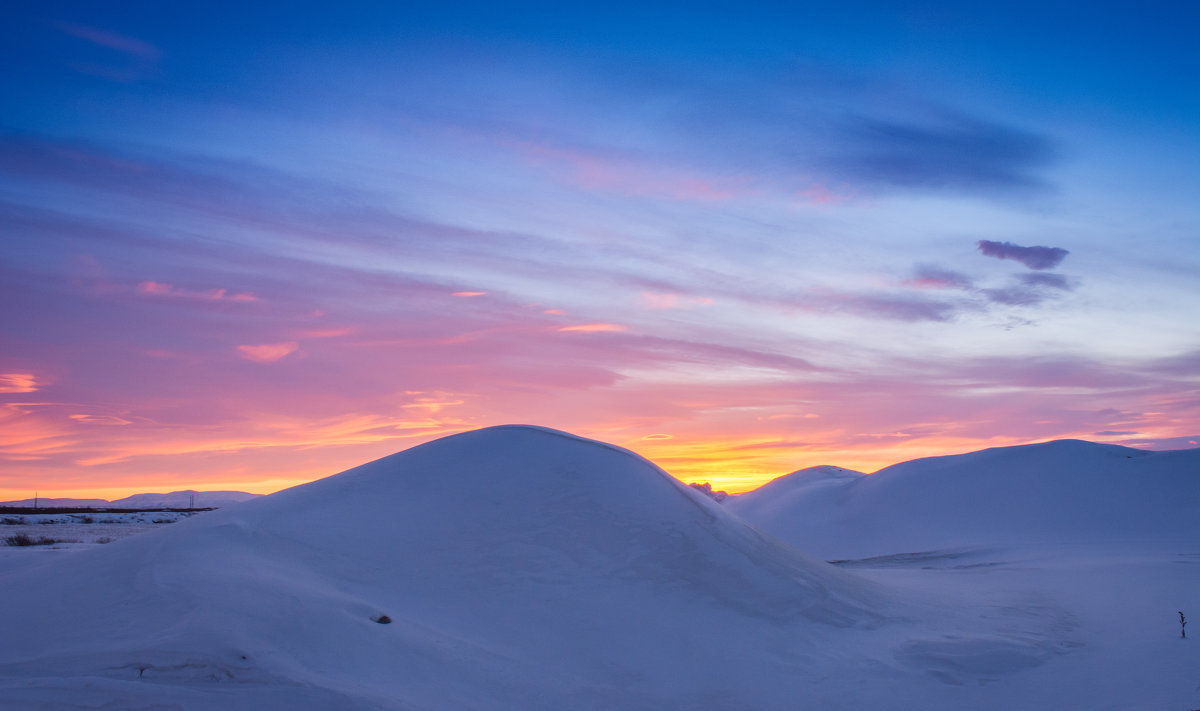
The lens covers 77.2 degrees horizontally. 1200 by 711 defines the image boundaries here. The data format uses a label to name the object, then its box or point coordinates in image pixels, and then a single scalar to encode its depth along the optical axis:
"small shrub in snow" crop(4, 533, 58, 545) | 21.54
